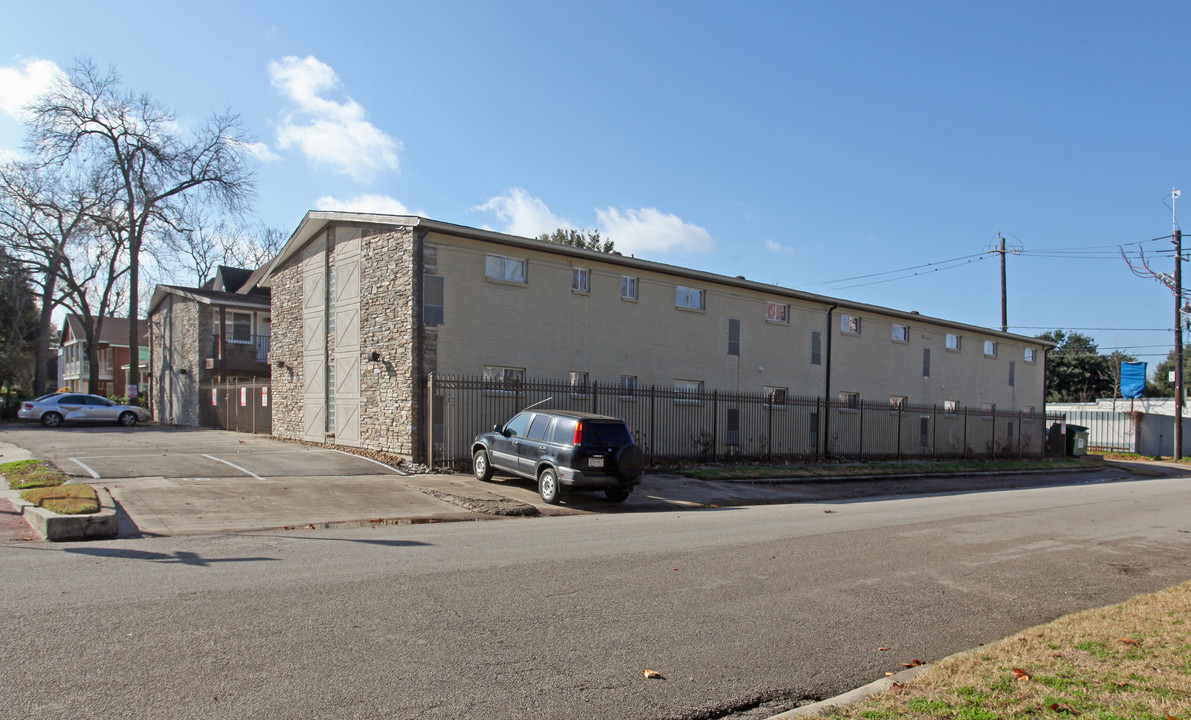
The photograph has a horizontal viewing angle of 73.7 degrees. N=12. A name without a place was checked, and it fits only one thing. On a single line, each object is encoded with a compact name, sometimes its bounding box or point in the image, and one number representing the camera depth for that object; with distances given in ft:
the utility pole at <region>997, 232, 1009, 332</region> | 130.93
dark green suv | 44.09
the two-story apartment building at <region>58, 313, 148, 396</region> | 190.60
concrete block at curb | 28.96
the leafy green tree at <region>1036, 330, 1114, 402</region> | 231.30
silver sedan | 102.73
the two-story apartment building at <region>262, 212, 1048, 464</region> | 61.57
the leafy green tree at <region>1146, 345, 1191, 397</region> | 227.81
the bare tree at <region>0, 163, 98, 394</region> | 129.18
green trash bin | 117.91
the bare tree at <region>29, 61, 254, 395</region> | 134.41
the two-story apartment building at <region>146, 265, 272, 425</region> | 112.78
